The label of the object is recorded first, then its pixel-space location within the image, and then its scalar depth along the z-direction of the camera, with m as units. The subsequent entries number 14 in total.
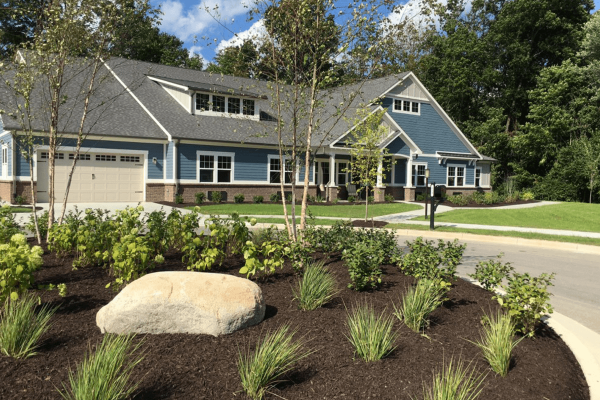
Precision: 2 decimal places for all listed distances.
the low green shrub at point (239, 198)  25.00
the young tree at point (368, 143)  16.55
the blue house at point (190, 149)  21.92
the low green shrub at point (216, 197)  24.20
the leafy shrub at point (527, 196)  30.80
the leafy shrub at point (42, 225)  8.06
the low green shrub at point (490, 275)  5.23
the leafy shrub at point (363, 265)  5.47
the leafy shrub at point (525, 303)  4.43
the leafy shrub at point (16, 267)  4.03
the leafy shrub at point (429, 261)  5.34
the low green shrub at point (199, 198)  23.61
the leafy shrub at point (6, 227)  5.94
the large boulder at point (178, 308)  3.97
